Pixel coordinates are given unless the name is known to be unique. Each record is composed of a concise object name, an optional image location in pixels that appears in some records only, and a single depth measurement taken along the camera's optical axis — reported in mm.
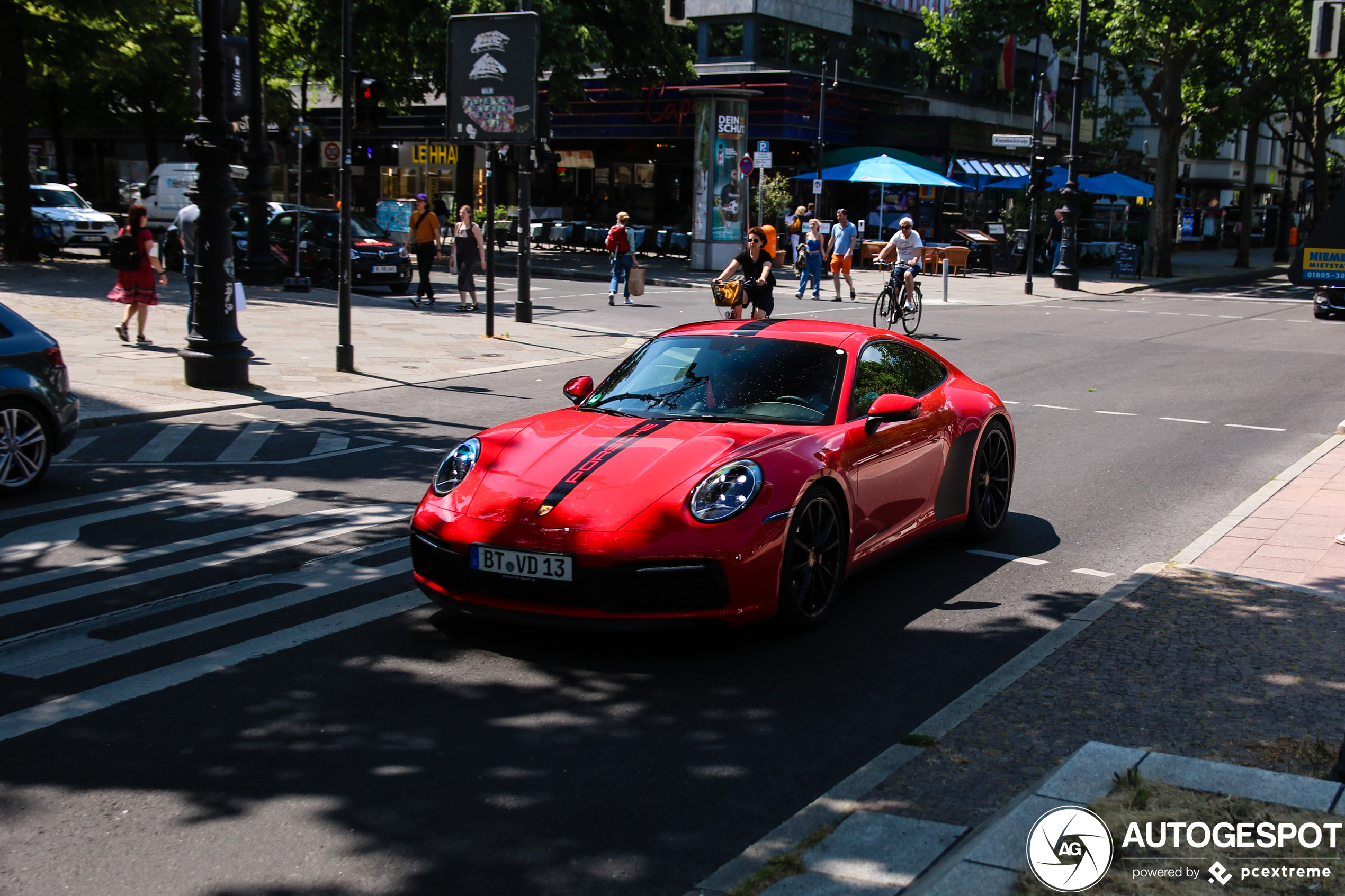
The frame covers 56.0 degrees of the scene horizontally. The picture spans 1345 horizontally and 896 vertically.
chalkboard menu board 40094
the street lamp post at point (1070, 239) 34562
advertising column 34594
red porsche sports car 5398
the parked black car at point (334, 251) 25594
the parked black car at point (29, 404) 8641
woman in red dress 16000
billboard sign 18562
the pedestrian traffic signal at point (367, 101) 15633
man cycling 22766
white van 41281
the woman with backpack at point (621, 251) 25406
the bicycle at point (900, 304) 21641
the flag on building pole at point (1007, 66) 41688
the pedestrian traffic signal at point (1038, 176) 33312
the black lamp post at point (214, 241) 13273
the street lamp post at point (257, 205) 25141
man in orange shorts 28094
